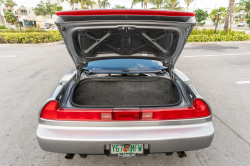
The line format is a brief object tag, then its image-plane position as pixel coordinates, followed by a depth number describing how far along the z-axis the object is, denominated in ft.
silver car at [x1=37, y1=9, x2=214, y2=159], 4.68
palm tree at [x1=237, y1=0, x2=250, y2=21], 106.81
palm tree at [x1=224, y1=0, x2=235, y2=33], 43.70
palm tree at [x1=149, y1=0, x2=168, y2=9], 69.05
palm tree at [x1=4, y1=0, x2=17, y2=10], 203.92
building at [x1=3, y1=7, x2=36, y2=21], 208.90
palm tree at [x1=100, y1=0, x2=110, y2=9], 139.12
